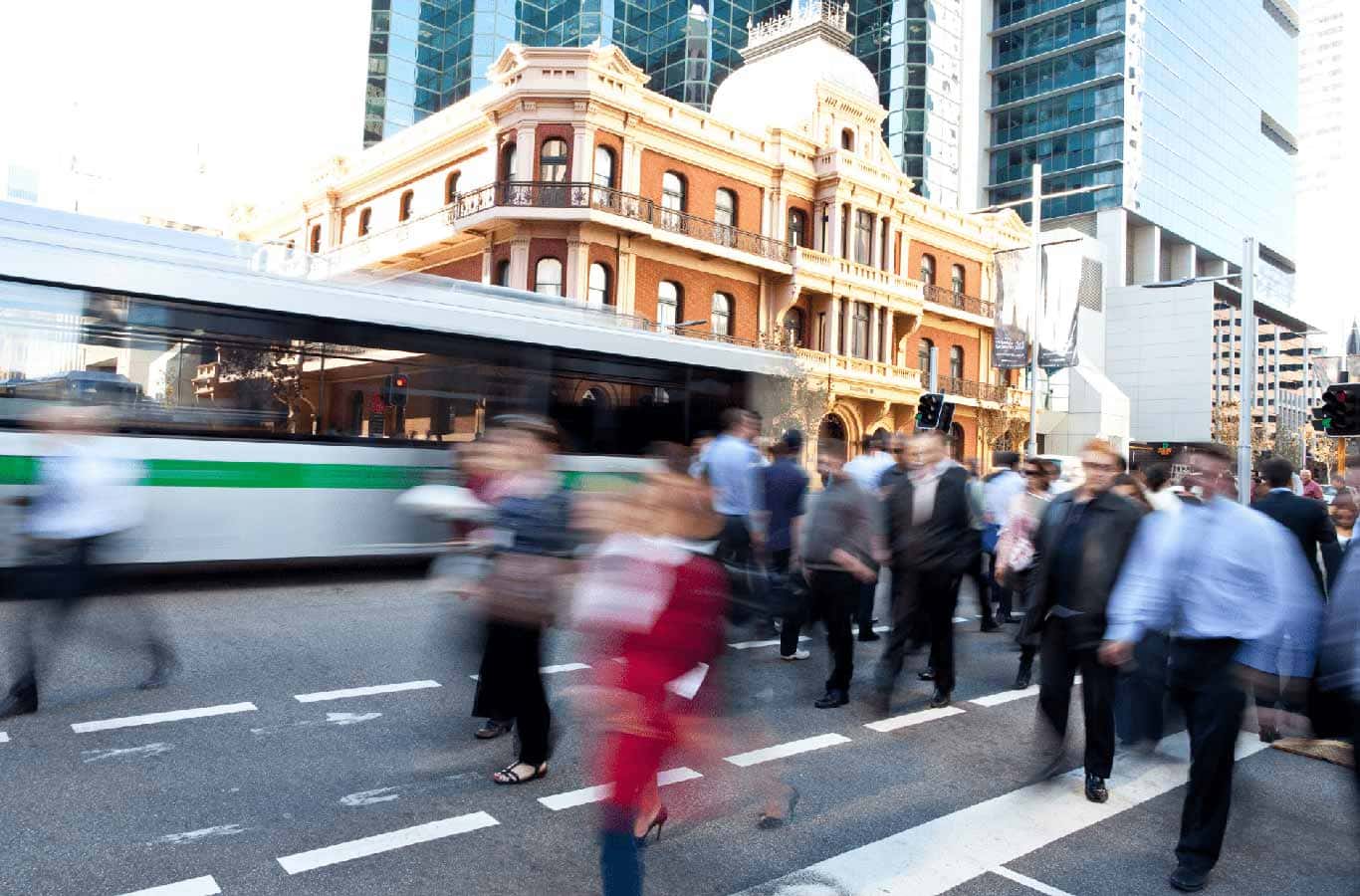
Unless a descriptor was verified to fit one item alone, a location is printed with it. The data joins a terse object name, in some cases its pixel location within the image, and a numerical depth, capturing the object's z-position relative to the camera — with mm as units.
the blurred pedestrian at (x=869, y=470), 8711
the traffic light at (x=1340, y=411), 12594
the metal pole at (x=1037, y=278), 25578
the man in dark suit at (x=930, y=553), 6367
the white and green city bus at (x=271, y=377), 8828
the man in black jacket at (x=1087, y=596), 4840
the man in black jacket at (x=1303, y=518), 6711
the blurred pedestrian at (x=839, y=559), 6355
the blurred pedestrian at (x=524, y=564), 4309
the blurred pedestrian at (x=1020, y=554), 6996
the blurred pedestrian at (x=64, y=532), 5449
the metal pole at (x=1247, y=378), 19266
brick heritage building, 28531
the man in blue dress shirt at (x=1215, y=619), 3965
